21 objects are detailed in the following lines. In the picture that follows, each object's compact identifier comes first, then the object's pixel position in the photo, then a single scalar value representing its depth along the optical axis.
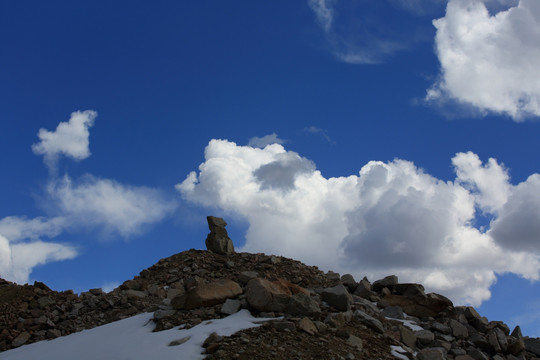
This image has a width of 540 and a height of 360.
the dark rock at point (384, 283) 18.36
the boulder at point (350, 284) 17.98
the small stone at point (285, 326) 10.61
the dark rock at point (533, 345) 16.28
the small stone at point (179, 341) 10.45
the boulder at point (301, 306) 11.70
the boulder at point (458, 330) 14.90
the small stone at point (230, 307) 12.09
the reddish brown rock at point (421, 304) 16.48
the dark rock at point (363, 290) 17.28
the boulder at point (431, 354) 11.51
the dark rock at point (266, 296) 11.91
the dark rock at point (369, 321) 12.09
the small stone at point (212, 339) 10.13
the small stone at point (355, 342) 10.62
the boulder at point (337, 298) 12.81
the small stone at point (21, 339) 16.30
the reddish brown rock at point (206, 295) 12.78
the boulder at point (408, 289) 17.33
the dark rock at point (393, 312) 15.35
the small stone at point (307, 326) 10.63
